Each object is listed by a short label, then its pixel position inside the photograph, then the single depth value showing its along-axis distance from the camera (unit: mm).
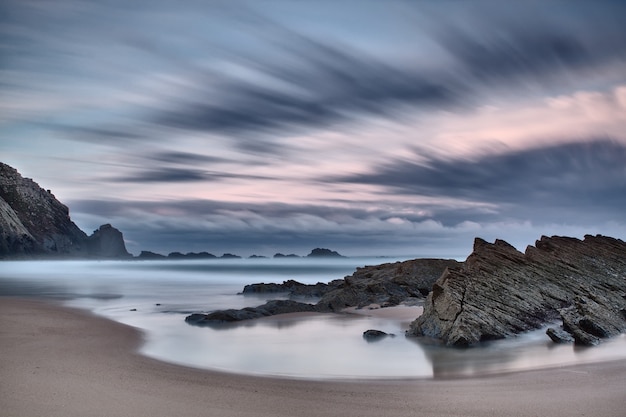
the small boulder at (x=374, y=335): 19528
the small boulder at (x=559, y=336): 17797
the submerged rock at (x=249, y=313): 24203
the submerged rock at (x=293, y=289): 41116
